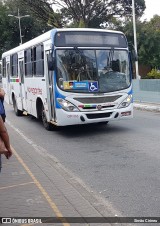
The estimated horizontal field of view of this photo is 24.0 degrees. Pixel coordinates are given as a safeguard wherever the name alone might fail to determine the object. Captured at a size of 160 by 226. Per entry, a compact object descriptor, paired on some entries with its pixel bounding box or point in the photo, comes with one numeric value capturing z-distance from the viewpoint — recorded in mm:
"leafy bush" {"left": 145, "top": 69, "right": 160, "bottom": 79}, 27742
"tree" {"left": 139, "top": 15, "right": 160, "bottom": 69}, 40156
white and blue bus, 10352
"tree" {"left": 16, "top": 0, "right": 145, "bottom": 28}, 37594
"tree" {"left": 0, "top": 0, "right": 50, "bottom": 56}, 62000
